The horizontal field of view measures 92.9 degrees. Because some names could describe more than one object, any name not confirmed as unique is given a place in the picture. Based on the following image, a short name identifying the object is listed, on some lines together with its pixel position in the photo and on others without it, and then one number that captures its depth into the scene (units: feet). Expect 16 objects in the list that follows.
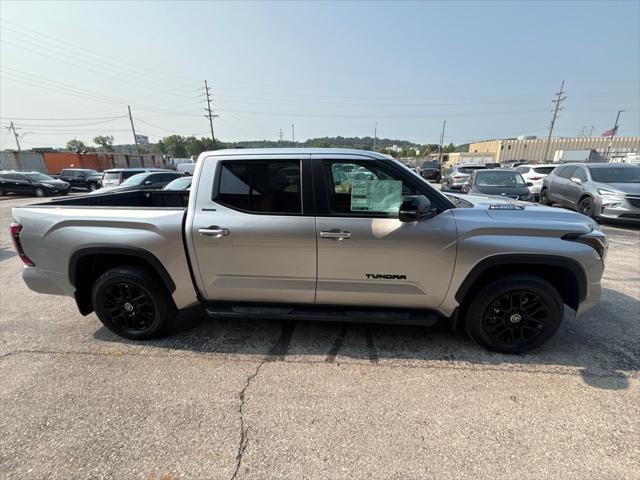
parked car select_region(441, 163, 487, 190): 48.65
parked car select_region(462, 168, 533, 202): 28.16
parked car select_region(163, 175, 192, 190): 27.20
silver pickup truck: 8.24
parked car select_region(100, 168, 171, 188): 45.92
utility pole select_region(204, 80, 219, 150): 169.27
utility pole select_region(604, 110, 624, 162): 169.96
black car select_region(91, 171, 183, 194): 36.50
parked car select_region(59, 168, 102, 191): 66.13
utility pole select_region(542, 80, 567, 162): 145.21
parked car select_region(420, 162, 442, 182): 83.66
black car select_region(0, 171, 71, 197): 56.18
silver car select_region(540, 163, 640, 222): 23.65
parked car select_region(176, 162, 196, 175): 84.23
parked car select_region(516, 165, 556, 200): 39.96
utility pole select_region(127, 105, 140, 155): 157.15
